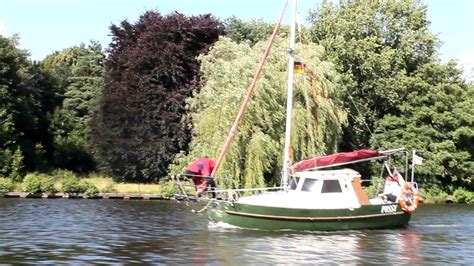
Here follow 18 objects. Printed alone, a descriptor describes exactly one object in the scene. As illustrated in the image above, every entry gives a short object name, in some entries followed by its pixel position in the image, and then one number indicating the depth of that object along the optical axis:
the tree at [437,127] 54.41
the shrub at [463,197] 54.28
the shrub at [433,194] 53.16
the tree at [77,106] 66.75
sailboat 27.34
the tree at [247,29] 61.34
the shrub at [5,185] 48.41
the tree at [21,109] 58.41
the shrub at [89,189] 48.59
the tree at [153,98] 53.72
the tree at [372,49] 56.38
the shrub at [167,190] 47.59
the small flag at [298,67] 29.45
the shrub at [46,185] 48.78
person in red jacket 27.56
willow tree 40.56
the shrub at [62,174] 54.41
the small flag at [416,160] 30.99
